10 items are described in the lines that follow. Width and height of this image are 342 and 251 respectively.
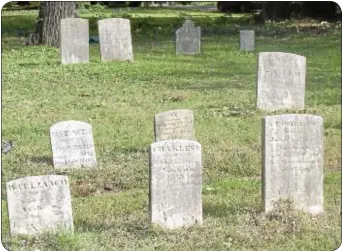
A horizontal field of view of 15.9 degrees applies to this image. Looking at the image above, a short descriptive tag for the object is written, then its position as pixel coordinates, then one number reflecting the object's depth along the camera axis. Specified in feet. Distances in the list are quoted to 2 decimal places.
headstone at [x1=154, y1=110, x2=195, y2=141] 39.97
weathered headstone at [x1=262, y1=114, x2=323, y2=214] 30.37
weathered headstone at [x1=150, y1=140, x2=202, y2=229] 28.95
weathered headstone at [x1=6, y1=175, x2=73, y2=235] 28.30
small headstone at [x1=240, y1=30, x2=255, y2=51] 88.01
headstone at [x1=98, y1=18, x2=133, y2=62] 78.01
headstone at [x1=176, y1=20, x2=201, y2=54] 85.73
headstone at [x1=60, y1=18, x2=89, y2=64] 76.22
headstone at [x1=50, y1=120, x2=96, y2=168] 39.04
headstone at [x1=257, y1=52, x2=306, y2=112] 51.11
